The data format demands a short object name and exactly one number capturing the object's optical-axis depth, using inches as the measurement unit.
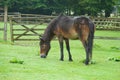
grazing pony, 500.7
